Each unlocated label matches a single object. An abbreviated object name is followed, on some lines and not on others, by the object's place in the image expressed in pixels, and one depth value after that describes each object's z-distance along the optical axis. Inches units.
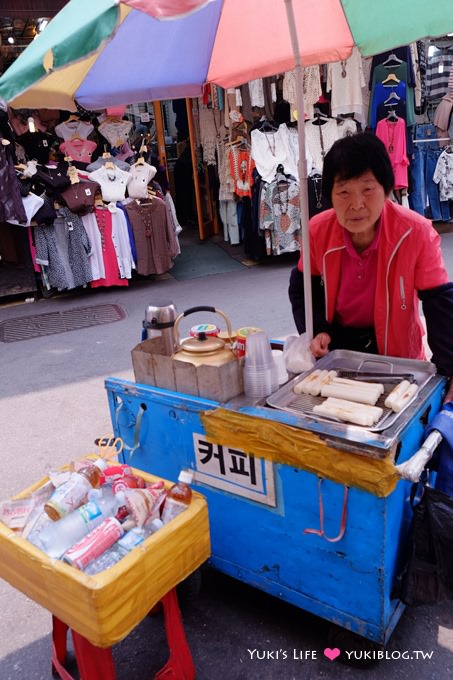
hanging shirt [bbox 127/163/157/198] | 294.2
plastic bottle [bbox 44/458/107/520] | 71.4
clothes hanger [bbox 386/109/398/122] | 336.8
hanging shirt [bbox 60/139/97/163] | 298.4
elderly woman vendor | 89.2
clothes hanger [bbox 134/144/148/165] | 300.0
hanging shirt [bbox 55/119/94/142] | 299.3
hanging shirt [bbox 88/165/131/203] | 290.7
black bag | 72.2
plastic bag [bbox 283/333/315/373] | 92.5
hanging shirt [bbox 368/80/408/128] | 336.8
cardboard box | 82.8
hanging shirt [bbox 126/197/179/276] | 294.9
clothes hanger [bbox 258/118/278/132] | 321.2
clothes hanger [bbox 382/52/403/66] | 331.0
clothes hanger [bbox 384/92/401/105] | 336.4
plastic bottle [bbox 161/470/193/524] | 73.5
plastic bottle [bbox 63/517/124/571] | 64.9
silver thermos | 96.0
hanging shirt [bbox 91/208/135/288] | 289.4
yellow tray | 61.9
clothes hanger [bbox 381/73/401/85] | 332.8
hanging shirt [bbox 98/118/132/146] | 308.0
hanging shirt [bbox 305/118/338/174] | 325.1
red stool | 69.7
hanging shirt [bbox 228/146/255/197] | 325.7
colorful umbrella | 81.2
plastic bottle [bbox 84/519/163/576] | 65.2
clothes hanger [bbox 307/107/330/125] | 324.8
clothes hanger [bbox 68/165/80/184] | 280.2
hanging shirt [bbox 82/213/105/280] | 287.7
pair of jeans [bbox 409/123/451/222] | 365.7
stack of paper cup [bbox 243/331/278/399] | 82.4
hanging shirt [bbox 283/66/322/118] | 314.2
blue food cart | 71.0
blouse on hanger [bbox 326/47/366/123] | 321.4
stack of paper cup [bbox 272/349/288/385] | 87.9
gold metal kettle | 85.4
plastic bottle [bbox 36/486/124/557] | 68.9
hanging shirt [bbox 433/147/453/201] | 363.6
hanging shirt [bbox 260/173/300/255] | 317.1
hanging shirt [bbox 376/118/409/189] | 337.4
